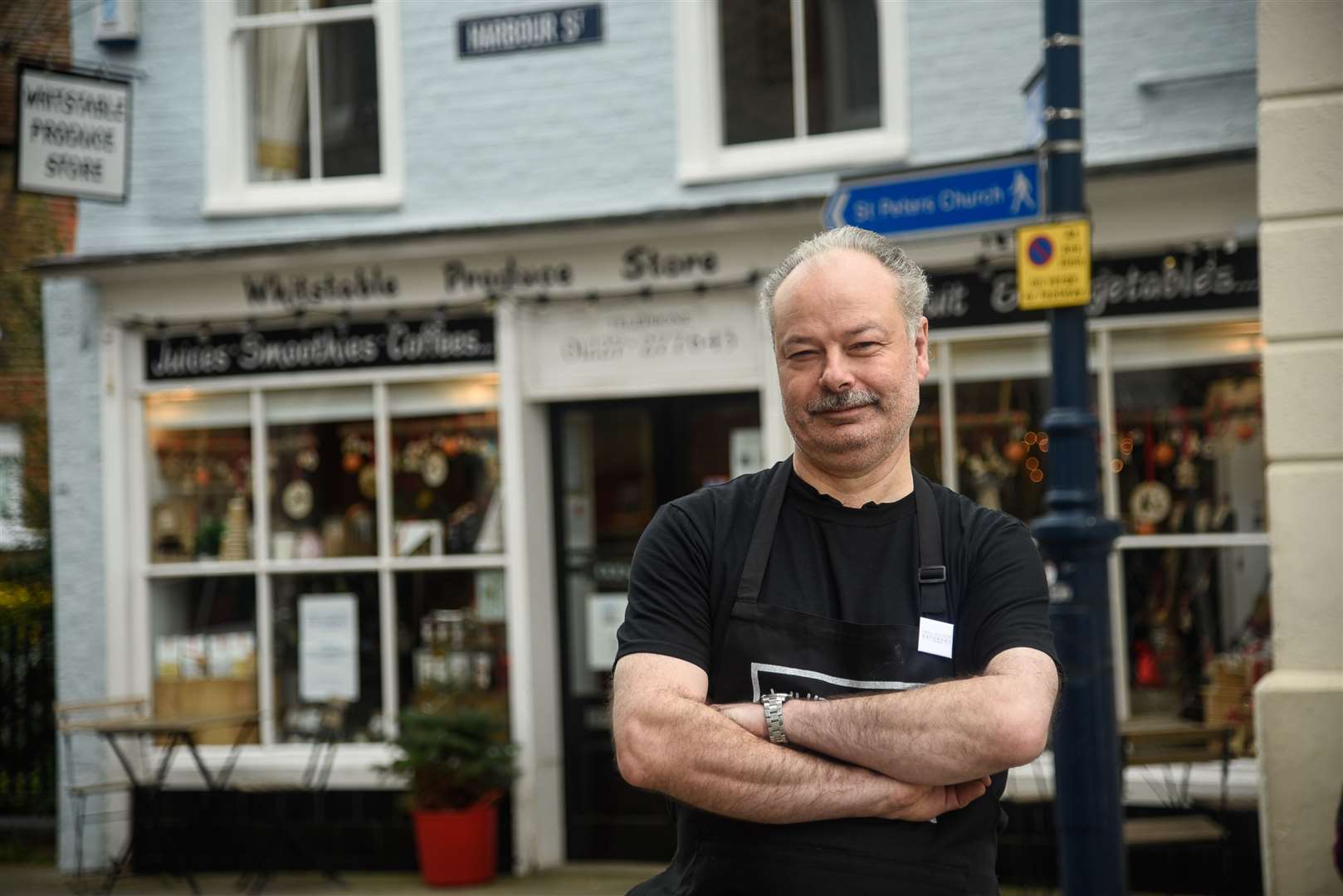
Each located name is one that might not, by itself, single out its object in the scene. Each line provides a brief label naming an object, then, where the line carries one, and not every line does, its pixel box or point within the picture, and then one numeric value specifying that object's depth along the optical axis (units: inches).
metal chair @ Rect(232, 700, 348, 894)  353.1
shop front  323.9
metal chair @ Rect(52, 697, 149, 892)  344.8
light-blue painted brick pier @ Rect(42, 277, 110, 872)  370.9
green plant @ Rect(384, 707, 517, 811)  330.0
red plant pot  334.6
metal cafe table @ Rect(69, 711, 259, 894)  329.1
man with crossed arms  91.0
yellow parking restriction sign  210.7
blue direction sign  217.6
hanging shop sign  318.0
